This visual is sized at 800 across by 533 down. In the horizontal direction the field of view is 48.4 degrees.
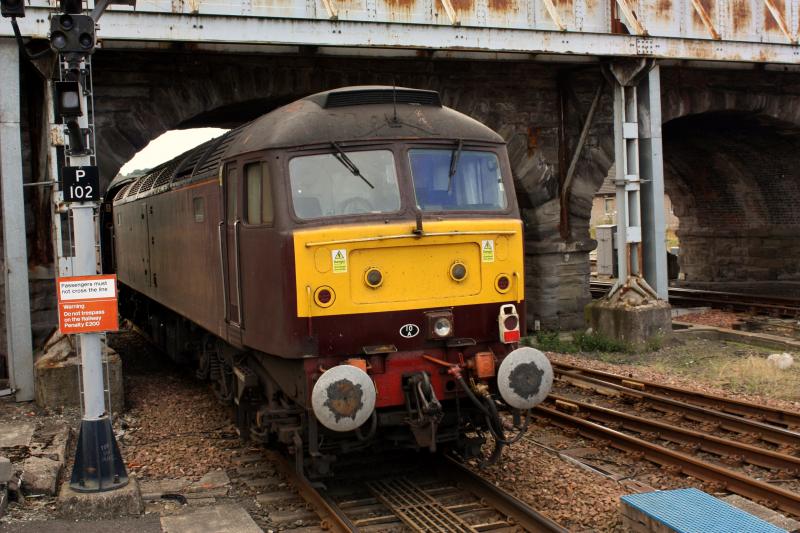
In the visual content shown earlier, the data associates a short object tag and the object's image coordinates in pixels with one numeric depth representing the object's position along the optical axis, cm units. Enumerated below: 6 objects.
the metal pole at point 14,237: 1056
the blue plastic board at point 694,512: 528
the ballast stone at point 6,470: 684
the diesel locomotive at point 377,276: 645
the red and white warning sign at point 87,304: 679
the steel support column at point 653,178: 1533
